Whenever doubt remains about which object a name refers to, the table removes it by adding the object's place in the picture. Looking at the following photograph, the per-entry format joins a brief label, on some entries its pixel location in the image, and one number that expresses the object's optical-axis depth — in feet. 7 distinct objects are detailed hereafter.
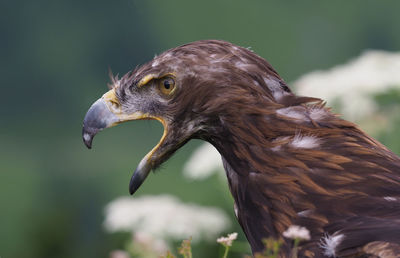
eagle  18.62
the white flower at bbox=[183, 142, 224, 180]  38.11
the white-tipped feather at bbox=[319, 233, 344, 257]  17.88
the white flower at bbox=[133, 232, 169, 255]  23.97
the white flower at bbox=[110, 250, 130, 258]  21.82
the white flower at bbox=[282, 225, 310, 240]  15.57
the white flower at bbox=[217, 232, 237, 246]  17.57
